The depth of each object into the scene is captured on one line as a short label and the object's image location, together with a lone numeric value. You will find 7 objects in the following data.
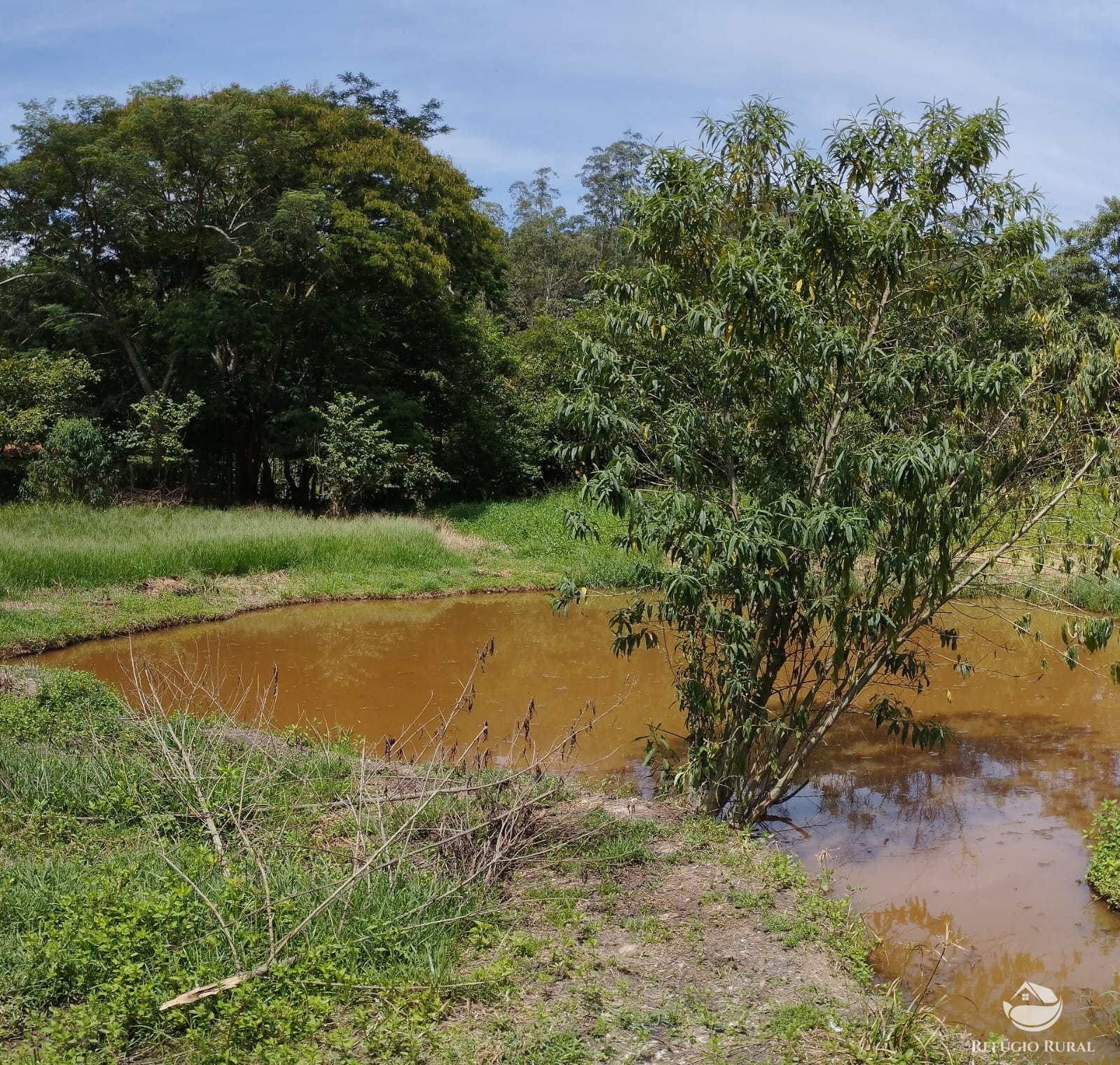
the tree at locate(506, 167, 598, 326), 44.12
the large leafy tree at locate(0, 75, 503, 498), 20.72
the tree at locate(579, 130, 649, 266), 47.50
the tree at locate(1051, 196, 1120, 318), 27.84
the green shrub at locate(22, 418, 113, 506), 19.77
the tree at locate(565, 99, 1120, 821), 5.77
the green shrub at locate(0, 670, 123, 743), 7.03
